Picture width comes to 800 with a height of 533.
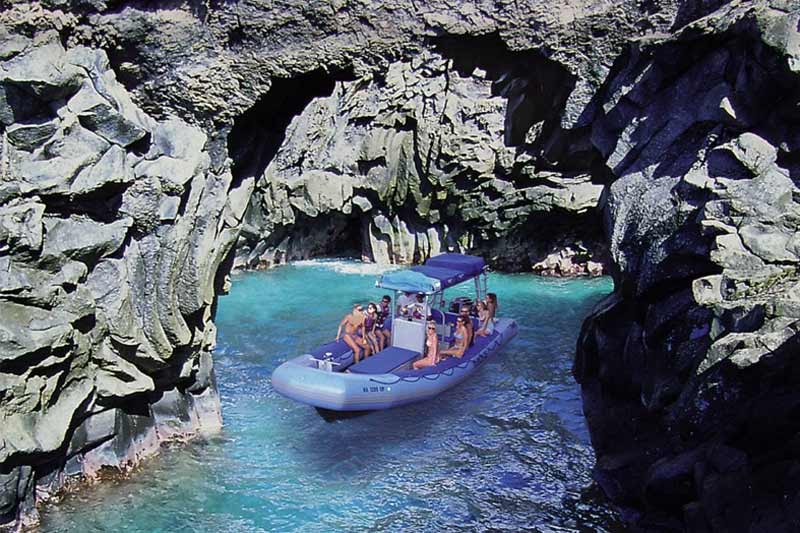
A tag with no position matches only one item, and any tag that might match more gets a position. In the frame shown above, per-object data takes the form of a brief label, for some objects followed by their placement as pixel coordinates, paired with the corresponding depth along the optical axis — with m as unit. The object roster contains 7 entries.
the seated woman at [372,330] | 14.90
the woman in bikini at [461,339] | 15.05
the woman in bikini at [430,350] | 14.29
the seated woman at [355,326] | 14.64
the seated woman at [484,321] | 16.38
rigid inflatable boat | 12.70
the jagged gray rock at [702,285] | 7.73
